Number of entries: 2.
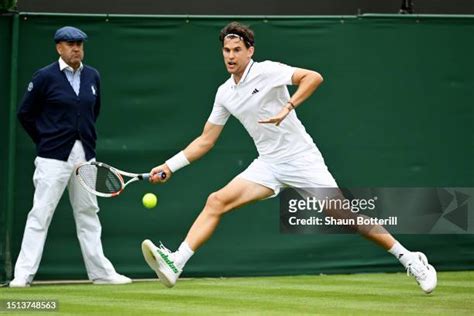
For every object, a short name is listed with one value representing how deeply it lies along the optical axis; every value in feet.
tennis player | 58.90
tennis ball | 62.34
